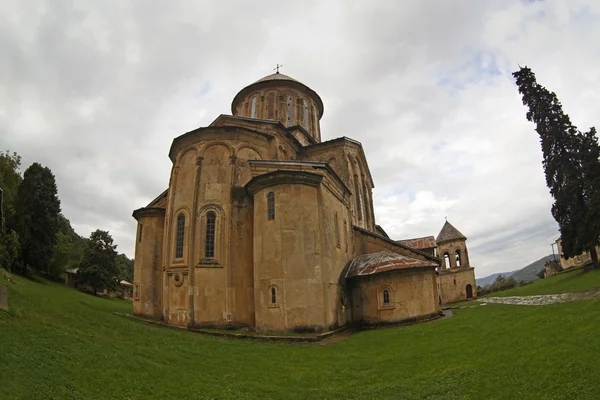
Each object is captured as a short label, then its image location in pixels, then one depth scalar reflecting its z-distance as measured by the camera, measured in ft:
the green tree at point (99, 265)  127.03
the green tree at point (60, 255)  121.67
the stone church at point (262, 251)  50.31
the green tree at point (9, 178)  90.17
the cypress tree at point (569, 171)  69.67
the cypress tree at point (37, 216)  108.06
